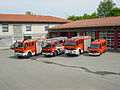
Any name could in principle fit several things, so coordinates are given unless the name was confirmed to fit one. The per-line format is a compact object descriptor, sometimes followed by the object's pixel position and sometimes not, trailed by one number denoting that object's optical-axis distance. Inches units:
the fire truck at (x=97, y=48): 837.2
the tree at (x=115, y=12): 2294.5
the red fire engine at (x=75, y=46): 845.8
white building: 1421.5
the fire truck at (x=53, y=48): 860.0
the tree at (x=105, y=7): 2674.7
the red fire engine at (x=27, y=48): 842.1
